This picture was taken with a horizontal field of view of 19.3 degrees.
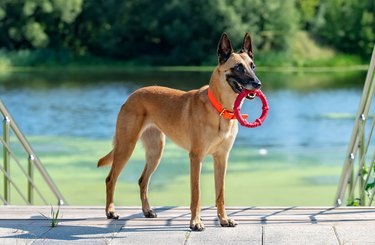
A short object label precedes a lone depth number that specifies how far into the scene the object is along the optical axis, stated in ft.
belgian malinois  23.01
